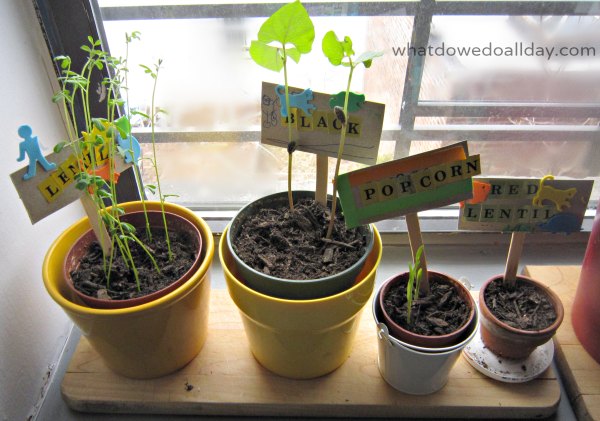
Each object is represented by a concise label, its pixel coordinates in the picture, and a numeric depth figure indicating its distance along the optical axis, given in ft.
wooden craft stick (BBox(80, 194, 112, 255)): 2.31
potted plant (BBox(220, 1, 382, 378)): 2.21
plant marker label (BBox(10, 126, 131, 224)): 2.10
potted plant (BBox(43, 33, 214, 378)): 2.24
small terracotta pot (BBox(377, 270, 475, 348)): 2.34
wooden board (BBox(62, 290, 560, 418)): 2.61
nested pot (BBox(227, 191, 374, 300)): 2.21
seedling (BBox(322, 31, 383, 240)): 2.06
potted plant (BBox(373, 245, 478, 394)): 2.36
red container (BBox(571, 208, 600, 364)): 2.60
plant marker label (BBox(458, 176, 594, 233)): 2.43
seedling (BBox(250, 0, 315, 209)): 2.03
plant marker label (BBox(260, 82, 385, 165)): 2.33
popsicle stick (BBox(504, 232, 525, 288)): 2.62
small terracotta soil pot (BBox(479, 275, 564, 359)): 2.47
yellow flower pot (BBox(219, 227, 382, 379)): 2.24
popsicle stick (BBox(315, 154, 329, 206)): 2.56
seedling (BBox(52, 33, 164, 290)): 2.09
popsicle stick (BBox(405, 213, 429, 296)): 2.43
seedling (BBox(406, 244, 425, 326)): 2.38
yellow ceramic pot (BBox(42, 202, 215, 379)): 2.24
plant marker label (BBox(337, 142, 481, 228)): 2.20
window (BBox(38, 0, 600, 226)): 2.83
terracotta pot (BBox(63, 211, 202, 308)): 2.26
